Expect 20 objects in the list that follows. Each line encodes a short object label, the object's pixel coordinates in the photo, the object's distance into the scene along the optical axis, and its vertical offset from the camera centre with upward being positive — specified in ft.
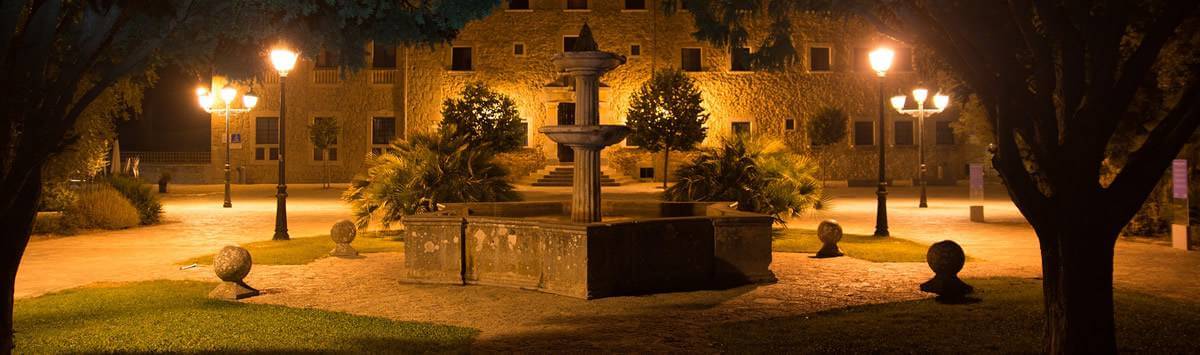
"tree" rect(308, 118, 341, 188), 143.23 +7.31
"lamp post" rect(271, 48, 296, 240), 57.06 +4.88
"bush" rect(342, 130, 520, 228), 56.80 +0.27
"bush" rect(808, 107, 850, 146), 141.79 +7.95
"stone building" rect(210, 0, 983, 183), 146.30 +13.88
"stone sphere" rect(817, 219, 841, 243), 48.67 -2.36
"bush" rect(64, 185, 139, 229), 65.41 -1.75
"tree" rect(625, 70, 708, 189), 127.75 +8.58
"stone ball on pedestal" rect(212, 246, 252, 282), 35.27 -2.81
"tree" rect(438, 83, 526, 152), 135.44 +9.21
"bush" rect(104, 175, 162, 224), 72.23 -0.98
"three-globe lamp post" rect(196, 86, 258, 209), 91.40 +7.81
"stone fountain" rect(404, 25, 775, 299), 34.78 -2.24
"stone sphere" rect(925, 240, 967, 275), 35.27 -2.64
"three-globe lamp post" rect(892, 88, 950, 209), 88.79 +5.99
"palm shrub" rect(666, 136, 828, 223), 59.93 +0.20
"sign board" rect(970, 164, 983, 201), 90.55 +0.54
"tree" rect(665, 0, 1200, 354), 20.12 +1.12
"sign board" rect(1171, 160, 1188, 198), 52.08 +0.18
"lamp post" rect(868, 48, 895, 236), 59.41 +4.43
